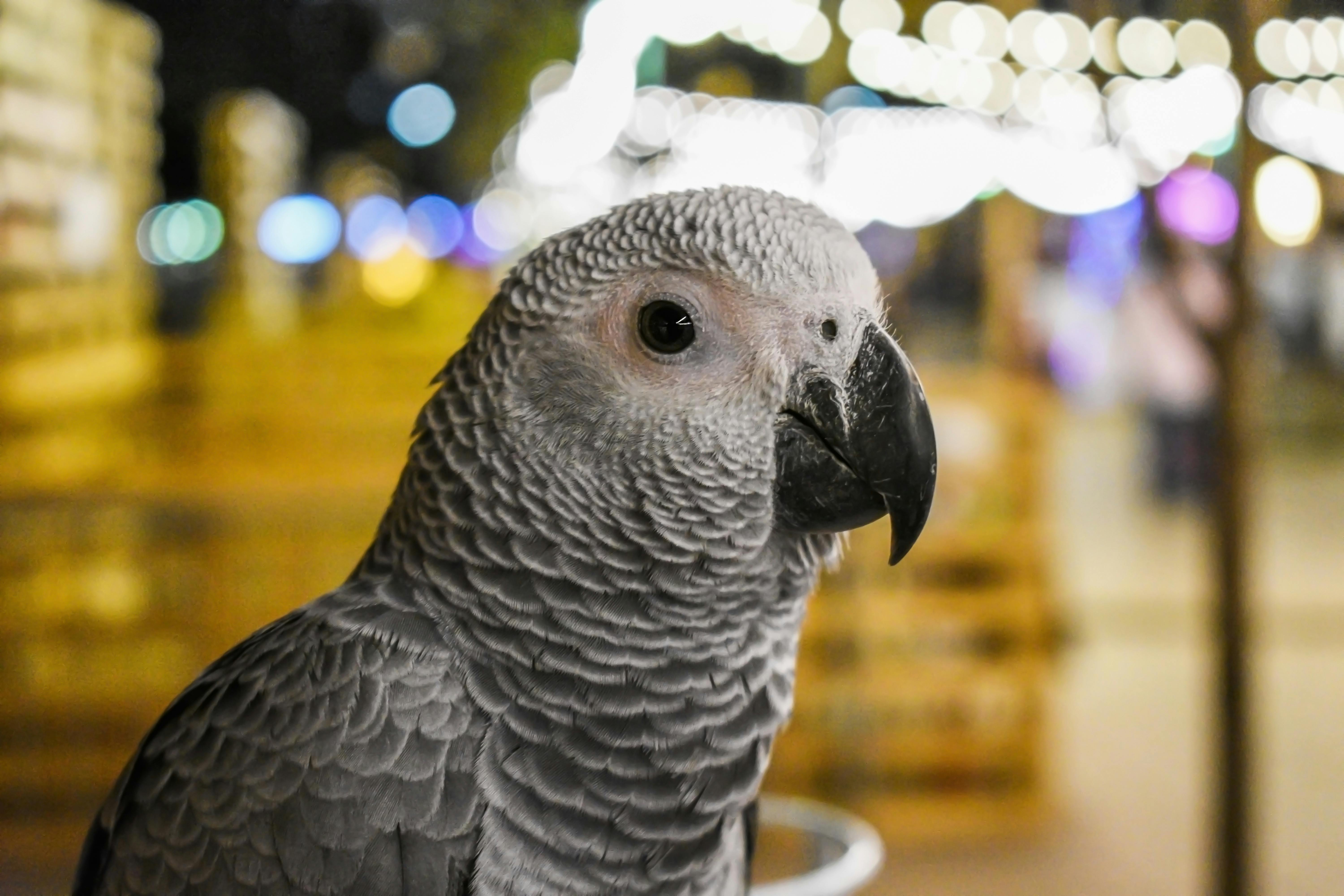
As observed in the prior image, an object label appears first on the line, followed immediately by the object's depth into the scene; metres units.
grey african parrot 0.25
